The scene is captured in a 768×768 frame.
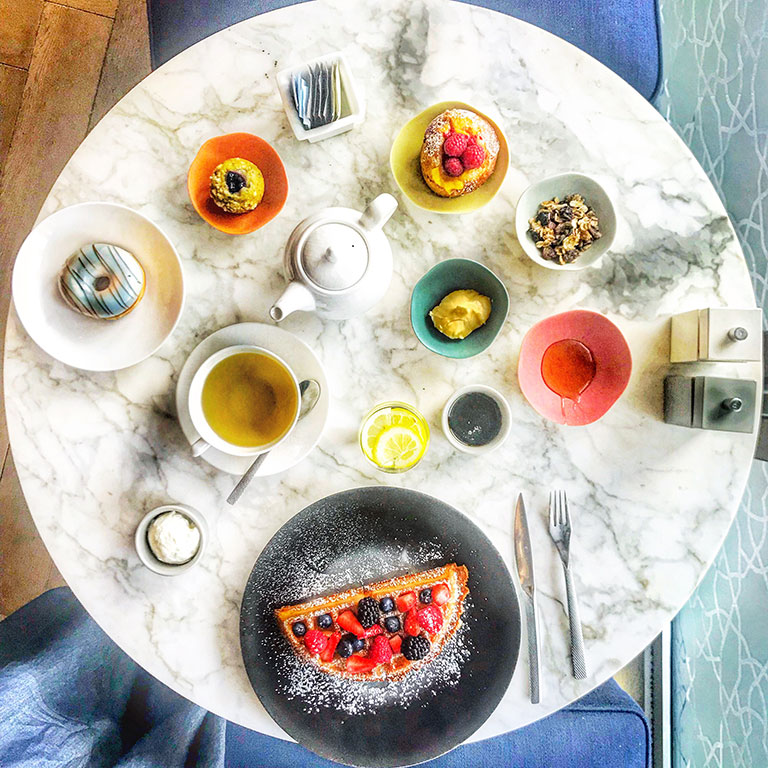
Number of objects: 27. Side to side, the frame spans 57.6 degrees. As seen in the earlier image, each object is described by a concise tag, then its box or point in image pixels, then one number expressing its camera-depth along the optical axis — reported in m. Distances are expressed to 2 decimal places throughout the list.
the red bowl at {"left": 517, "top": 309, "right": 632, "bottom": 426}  1.25
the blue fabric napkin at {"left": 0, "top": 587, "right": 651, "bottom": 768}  1.23
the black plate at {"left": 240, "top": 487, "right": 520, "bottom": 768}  1.23
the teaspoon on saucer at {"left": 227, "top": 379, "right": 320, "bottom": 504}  1.24
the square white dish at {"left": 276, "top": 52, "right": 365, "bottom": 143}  1.24
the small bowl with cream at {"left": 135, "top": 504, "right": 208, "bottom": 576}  1.24
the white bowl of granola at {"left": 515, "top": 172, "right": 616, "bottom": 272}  1.25
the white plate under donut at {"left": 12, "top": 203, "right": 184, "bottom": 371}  1.23
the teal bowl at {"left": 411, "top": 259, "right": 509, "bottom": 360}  1.25
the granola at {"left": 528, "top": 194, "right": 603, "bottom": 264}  1.25
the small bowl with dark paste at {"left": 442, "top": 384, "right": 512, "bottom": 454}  1.26
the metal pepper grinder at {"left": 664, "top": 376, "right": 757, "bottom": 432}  1.18
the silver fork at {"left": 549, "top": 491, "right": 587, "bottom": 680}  1.25
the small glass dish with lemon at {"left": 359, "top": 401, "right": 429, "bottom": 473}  1.26
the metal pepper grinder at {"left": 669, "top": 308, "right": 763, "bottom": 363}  1.16
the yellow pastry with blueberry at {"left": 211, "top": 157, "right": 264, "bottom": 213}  1.23
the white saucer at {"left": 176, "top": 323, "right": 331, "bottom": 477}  1.25
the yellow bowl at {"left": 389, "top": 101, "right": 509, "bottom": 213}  1.27
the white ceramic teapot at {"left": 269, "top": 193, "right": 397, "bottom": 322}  1.12
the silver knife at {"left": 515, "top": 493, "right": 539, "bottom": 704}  1.25
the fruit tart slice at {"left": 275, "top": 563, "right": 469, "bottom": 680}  1.26
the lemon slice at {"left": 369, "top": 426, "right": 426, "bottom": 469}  1.26
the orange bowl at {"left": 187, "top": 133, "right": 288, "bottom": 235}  1.26
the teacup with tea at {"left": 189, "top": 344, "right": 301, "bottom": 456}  1.23
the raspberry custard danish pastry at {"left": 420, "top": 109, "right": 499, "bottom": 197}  1.22
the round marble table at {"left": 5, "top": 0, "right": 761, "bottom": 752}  1.28
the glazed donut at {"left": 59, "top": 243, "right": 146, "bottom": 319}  1.22
